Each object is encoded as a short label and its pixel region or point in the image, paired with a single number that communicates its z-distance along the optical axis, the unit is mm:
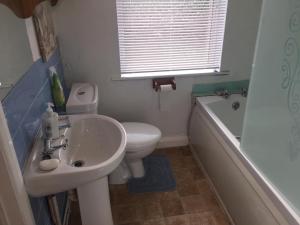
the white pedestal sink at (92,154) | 1140
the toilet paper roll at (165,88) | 2191
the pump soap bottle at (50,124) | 1229
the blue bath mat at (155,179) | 2049
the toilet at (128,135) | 1730
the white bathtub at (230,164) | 1348
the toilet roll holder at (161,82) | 2210
